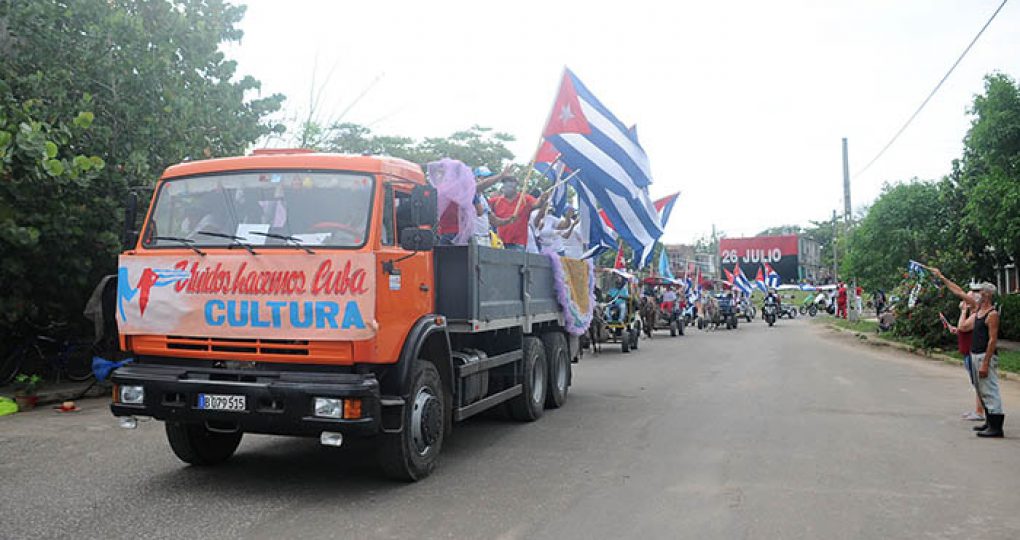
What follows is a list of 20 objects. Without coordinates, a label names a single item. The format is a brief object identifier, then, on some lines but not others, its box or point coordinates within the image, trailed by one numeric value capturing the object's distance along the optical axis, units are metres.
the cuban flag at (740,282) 40.66
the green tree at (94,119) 10.83
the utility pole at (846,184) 34.25
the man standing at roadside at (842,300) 42.14
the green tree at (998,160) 16.53
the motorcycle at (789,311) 50.00
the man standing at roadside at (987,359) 8.60
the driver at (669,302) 29.32
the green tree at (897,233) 25.78
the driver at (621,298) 21.47
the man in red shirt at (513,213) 9.94
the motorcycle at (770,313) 38.72
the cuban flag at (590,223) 13.29
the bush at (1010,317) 21.28
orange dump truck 5.77
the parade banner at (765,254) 79.69
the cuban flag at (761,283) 42.12
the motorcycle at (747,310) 43.28
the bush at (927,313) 20.44
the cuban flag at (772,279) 42.88
